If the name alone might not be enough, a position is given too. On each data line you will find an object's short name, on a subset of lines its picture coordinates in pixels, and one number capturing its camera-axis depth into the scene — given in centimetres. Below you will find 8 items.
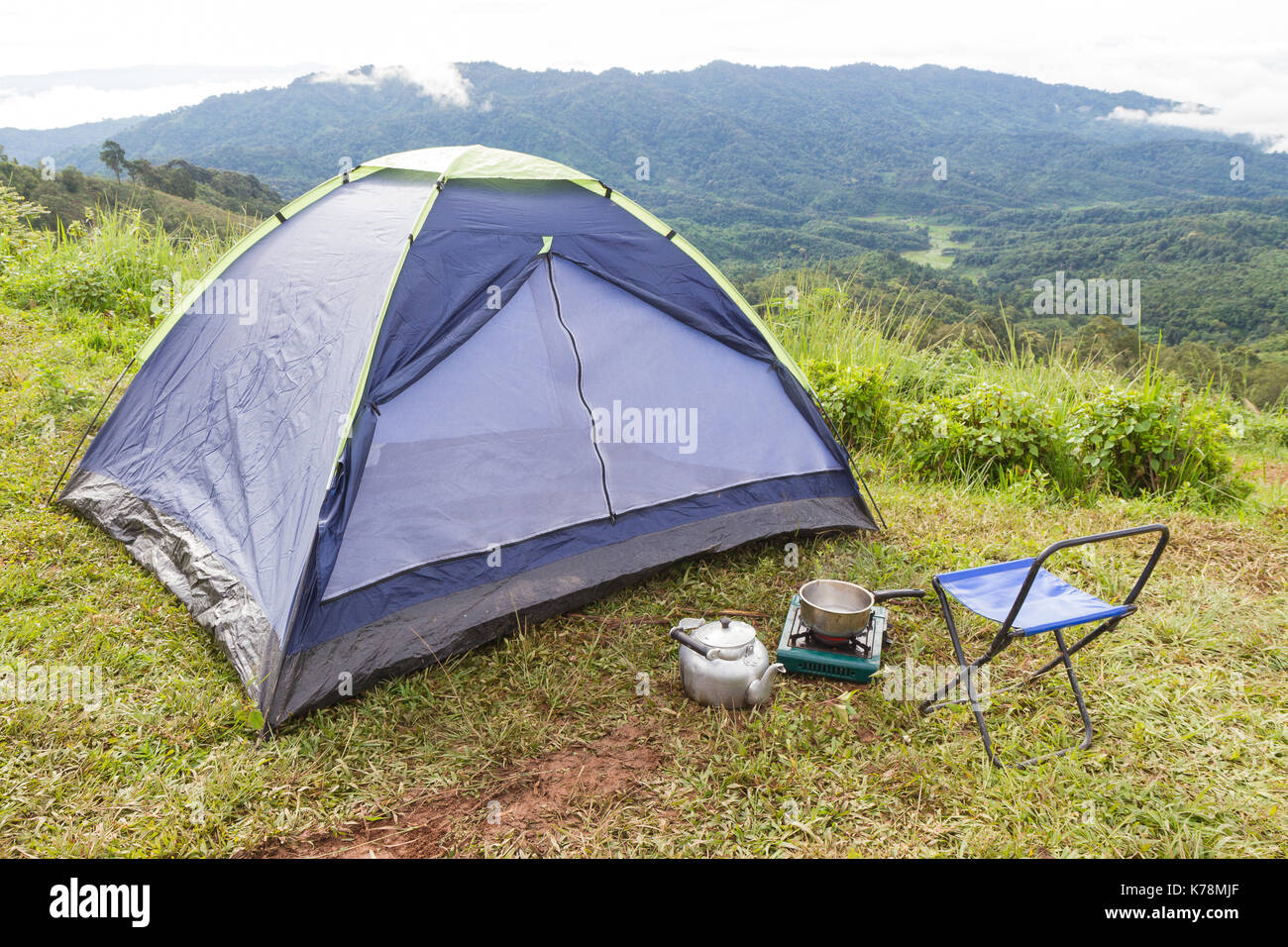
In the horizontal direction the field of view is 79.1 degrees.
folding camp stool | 226
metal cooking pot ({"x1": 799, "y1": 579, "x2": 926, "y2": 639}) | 281
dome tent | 282
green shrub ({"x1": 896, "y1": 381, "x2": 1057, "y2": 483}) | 470
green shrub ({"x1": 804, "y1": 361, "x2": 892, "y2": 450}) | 515
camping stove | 283
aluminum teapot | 268
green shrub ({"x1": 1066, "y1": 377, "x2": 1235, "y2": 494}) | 450
